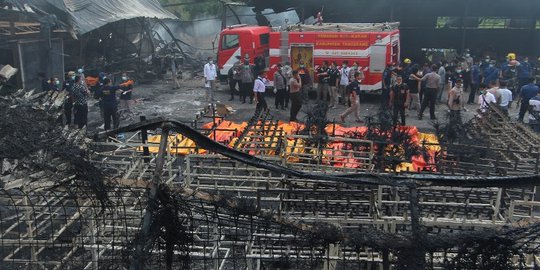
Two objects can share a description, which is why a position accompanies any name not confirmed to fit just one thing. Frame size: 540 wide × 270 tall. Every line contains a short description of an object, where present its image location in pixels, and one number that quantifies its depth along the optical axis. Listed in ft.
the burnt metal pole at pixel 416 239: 8.80
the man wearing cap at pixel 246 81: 60.20
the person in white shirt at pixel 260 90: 53.16
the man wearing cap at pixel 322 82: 59.00
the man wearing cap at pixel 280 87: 57.06
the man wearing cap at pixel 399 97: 49.19
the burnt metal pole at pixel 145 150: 23.86
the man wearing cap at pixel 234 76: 61.93
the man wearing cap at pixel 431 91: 52.75
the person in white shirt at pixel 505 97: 43.87
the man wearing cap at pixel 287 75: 58.72
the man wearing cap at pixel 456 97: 45.91
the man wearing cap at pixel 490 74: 59.77
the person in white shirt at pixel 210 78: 61.86
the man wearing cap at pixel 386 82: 56.75
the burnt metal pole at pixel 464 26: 81.82
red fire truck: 60.80
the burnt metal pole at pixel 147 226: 9.46
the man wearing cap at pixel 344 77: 59.00
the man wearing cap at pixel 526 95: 46.93
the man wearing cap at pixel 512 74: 62.33
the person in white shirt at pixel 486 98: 41.83
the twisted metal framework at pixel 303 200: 9.00
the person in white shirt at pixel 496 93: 43.65
